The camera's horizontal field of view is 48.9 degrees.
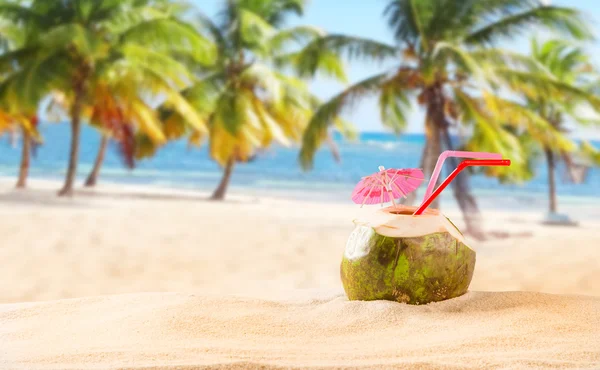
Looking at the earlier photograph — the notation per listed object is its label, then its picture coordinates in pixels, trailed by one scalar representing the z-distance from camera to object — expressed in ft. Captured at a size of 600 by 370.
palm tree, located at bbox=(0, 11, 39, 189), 31.24
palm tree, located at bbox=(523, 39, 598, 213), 31.89
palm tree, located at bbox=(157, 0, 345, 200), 31.14
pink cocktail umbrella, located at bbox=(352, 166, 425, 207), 4.21
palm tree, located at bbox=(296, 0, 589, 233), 21.66
